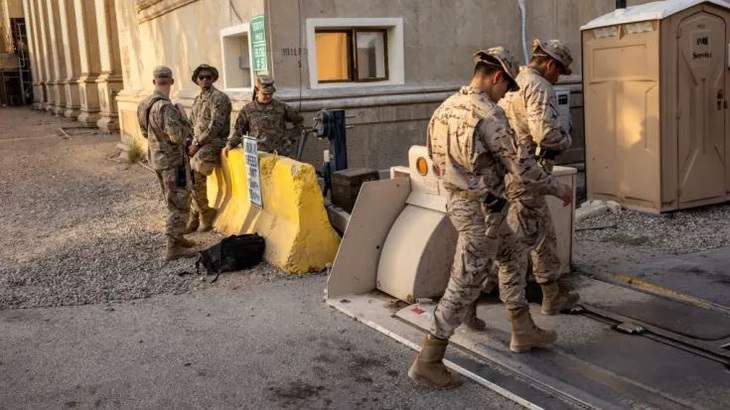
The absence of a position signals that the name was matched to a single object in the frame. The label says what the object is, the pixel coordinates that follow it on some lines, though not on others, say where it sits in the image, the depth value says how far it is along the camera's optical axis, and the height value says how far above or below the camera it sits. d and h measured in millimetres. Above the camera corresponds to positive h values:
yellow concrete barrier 6719 -1156
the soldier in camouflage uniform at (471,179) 4117 -528
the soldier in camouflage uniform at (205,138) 8586 -459
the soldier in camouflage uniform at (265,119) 8180 -267
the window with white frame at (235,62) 10508 +479
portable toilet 7902 -300
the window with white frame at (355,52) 9250 +484
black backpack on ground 6844 -1432
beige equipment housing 5496 -1113
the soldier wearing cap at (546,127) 5152 -321
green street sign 8977 +624
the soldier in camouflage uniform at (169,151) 7402 -501
